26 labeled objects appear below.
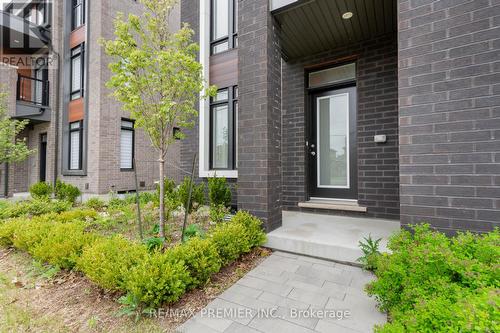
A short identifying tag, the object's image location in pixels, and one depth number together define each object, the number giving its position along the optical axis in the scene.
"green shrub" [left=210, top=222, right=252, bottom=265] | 2.83
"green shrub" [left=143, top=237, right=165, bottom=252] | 2.72
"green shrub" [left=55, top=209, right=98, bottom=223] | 4.33
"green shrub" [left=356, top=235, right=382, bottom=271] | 2.65
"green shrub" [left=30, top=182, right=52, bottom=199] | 7.62
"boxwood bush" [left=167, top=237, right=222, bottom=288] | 2.38
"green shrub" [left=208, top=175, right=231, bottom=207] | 4.39
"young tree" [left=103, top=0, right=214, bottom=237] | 2.96
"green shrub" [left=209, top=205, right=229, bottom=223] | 3.92
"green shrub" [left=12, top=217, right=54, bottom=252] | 3.27
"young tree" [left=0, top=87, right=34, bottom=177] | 7.21
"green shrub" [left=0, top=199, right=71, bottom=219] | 4.92
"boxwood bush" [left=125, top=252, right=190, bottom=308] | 2.04
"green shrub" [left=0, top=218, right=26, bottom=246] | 3.70
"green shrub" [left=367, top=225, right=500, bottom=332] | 1.12
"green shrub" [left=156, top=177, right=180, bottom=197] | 5.09
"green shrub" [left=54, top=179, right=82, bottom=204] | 7.24
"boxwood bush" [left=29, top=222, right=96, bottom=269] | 2.85
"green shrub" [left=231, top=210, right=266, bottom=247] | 3.25
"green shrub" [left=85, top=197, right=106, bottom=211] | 6.29
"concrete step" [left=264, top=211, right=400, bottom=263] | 2.97
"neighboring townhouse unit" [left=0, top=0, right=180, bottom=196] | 7.92
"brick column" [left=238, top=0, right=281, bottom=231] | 3.59
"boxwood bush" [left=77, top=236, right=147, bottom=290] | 2.22
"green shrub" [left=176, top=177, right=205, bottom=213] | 4.70
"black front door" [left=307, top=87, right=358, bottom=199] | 4.64
